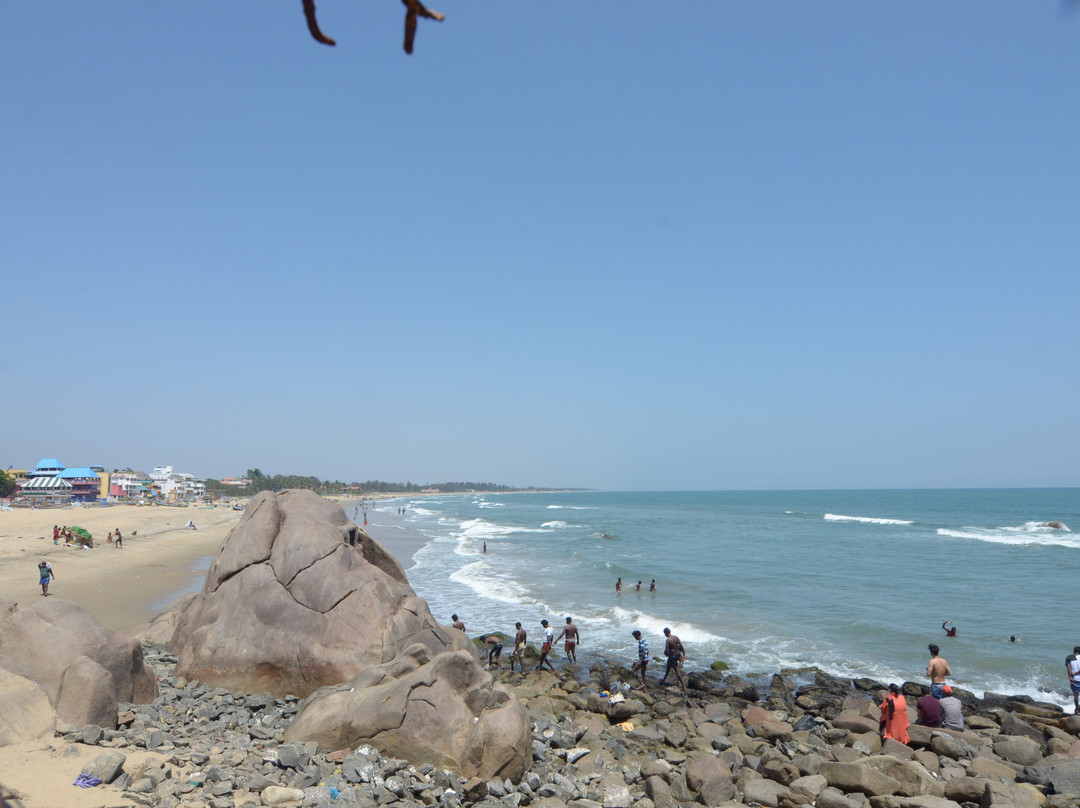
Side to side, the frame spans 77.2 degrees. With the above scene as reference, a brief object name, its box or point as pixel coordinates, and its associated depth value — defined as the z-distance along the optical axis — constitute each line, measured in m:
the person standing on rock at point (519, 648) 19.94
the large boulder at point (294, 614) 13.35
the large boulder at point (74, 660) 10.04
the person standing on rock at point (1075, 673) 16.23
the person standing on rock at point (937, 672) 15.18
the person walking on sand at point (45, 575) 25.42
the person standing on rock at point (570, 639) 20.67
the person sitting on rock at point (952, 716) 14.04
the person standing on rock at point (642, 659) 18.57
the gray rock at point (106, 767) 8.24
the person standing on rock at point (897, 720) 13.26
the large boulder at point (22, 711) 9.04
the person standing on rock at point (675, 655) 18.50
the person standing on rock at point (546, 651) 19.81
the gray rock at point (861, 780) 10.75
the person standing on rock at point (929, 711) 14.17
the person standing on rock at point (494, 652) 20.39
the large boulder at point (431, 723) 10.24
